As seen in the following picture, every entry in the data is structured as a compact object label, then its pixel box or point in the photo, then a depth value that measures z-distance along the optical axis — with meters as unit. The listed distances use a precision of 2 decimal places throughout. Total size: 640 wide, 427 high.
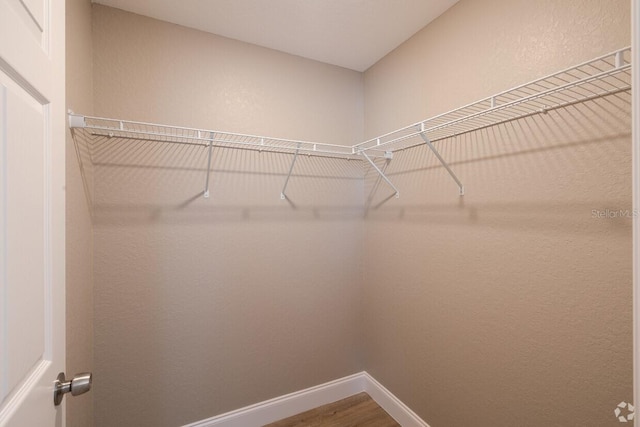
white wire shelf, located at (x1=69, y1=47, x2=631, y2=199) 0.90
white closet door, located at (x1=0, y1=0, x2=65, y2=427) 0.45
